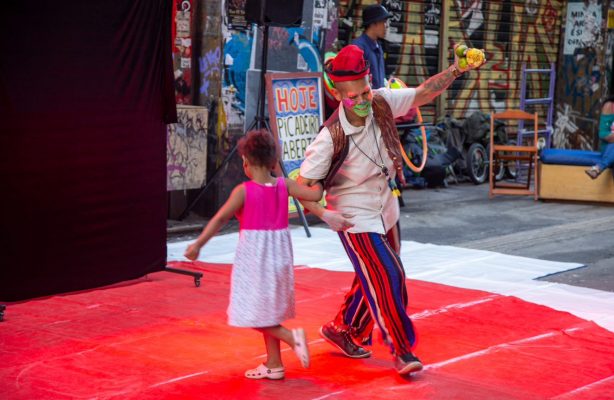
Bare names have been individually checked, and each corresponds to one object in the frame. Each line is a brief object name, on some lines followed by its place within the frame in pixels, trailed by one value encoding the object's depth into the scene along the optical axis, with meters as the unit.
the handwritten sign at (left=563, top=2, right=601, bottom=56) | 18.61
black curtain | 6.96
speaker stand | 10.15
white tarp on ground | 7.84
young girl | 5.52
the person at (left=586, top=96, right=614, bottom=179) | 12.94
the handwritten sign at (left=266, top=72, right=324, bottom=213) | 10.53
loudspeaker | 10.08
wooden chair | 13.87
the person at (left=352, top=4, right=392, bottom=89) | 11.14
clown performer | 5.79
